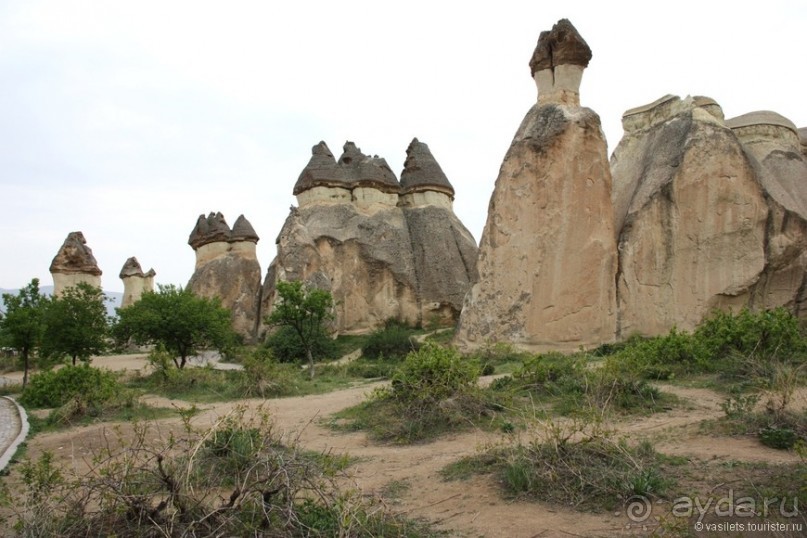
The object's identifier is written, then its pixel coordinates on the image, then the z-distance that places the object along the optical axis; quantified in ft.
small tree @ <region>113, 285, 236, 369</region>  53.36
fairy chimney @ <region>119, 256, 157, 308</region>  100.12
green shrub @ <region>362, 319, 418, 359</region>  59.98
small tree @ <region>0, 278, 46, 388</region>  48.01
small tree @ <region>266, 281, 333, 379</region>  49.96
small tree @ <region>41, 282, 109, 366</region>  50.03
